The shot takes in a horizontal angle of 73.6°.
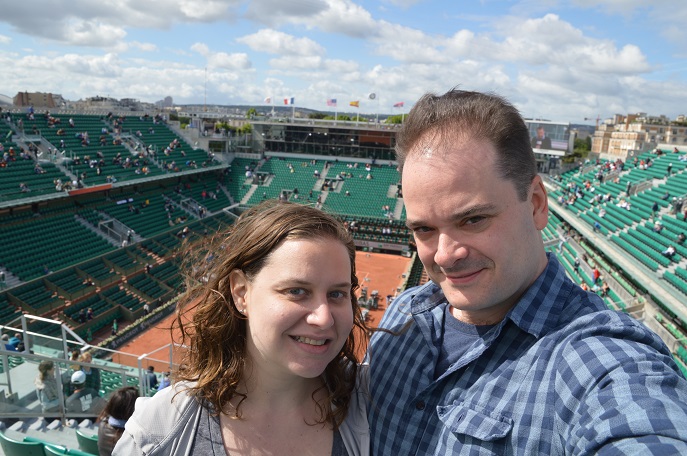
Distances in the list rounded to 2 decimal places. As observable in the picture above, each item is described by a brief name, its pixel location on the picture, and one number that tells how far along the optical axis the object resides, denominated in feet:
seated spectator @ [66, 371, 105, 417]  22.93
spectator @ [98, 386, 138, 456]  13.75
